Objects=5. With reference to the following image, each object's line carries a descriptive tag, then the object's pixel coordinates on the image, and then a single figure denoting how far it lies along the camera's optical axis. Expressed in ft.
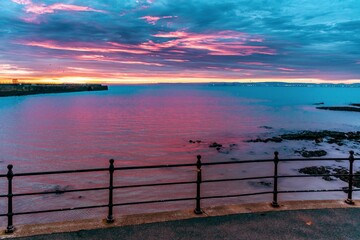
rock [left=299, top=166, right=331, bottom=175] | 83.51
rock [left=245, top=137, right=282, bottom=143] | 137.44
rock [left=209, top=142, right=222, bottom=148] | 126.52
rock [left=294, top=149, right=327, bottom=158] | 104.47
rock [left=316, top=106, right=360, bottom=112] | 326.59
